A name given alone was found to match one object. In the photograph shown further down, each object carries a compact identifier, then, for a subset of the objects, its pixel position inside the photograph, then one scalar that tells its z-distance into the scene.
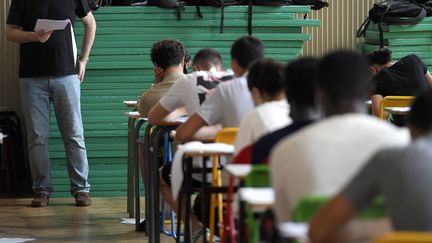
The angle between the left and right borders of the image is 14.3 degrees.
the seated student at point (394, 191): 4.64
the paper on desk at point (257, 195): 5.78
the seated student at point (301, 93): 6.35
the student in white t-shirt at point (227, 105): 9.40
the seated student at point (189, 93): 10.70
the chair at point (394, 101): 12.97
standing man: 14.40
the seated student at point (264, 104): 7.68
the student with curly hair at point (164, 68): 12.21
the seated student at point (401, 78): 14.54
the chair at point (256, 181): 6.29
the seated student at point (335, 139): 5.31
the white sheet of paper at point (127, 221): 13.47
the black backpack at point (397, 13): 16.10
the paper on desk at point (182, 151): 8.35
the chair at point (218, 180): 8.77
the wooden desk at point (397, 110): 12.10
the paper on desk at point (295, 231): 4.87
